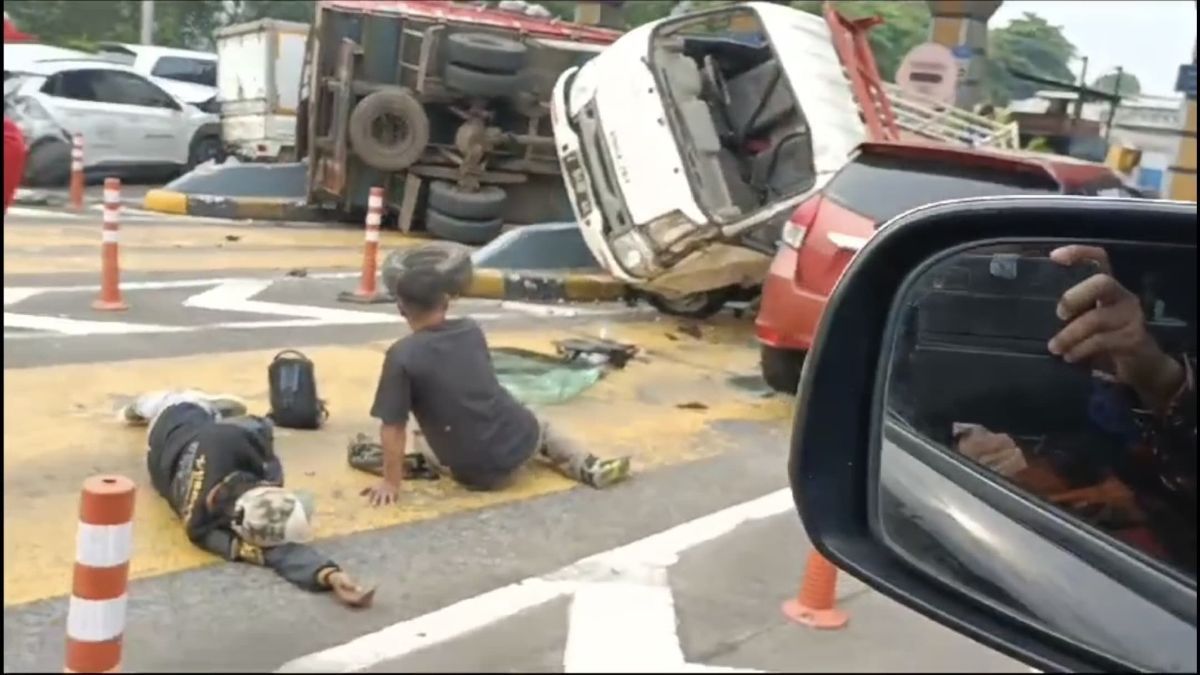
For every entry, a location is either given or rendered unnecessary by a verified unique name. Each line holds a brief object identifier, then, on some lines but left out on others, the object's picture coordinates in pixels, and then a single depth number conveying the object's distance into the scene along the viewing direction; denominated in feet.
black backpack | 20.59
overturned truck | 45.06
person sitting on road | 17.61
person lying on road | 14.88
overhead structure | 83.61
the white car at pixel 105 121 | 55.16
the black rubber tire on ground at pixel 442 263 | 17.98
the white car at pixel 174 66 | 75.61
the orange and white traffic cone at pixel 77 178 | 49.90
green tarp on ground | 24.39
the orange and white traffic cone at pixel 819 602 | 14.85
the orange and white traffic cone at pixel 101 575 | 10.71
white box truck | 56.90
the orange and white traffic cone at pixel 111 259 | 28.89
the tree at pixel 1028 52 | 157.38
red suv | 23.09
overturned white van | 30.50
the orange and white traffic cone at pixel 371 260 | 32.89
